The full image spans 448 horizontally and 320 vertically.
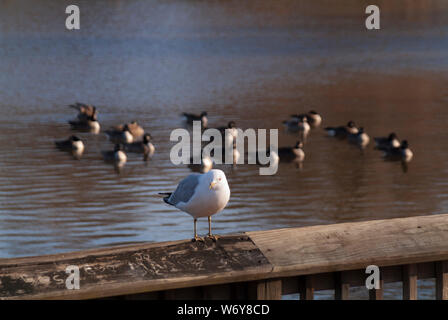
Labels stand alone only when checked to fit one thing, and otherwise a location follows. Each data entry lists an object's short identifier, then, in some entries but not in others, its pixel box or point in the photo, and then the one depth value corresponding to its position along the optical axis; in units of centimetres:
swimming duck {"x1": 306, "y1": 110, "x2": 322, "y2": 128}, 2553
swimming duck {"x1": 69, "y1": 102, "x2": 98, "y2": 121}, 2516
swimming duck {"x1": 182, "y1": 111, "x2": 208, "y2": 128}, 2517
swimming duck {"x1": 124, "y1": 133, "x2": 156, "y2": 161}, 2106
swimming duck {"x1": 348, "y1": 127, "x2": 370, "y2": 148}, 2258
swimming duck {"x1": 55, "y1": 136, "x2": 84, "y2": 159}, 2128
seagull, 550
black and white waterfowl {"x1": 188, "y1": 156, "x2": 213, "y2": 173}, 1905
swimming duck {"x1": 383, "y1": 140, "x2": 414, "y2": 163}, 2062
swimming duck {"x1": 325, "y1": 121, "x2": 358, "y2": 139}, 2330
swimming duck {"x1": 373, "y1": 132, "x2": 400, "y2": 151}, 2120
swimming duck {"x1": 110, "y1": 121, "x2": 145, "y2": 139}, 2333
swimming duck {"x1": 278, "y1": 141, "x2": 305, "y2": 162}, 2038
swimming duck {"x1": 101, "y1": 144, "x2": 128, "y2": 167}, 2031
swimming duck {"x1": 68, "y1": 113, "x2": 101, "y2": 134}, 2471
